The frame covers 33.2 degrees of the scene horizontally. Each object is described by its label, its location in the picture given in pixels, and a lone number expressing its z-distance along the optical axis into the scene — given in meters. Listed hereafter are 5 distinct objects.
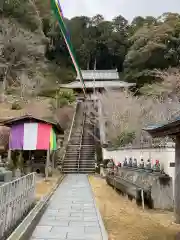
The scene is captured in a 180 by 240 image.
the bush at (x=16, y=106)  30.17
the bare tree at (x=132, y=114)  18.02
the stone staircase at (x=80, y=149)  20.05
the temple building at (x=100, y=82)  39.69
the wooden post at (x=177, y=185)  7.40
